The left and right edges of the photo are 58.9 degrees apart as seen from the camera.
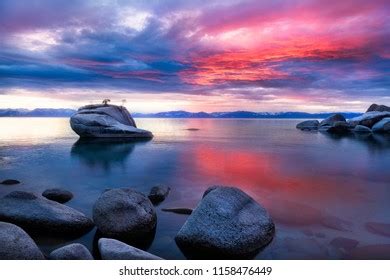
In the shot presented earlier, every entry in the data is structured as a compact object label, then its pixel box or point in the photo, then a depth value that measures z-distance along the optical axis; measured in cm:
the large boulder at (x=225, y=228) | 802
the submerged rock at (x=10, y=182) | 1552
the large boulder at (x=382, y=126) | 5288
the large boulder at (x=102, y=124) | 4112
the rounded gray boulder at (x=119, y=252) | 675
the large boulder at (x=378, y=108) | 6166
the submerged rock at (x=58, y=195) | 1271
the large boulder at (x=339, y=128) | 5966
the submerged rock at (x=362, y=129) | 5575
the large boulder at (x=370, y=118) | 5640
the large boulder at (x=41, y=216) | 930
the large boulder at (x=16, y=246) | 689
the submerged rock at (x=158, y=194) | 1277
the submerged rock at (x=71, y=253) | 693
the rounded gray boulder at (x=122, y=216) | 898
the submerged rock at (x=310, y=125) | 7525
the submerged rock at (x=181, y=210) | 1129
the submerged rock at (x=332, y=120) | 6700
